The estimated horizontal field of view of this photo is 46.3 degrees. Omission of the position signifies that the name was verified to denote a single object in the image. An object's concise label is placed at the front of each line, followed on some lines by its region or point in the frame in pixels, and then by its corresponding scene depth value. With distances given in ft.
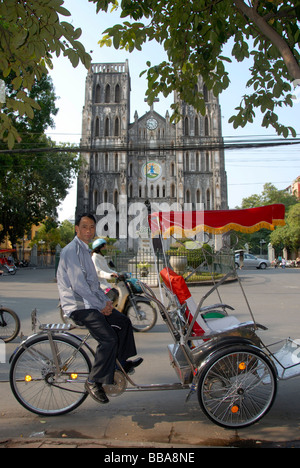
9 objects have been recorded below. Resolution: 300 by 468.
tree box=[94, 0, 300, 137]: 13.10
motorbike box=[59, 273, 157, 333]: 19.65
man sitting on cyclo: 9.29
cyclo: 9.20
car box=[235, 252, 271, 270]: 108.17
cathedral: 145.18
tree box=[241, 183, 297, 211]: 173.44
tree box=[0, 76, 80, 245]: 85.25
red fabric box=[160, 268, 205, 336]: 10.40
